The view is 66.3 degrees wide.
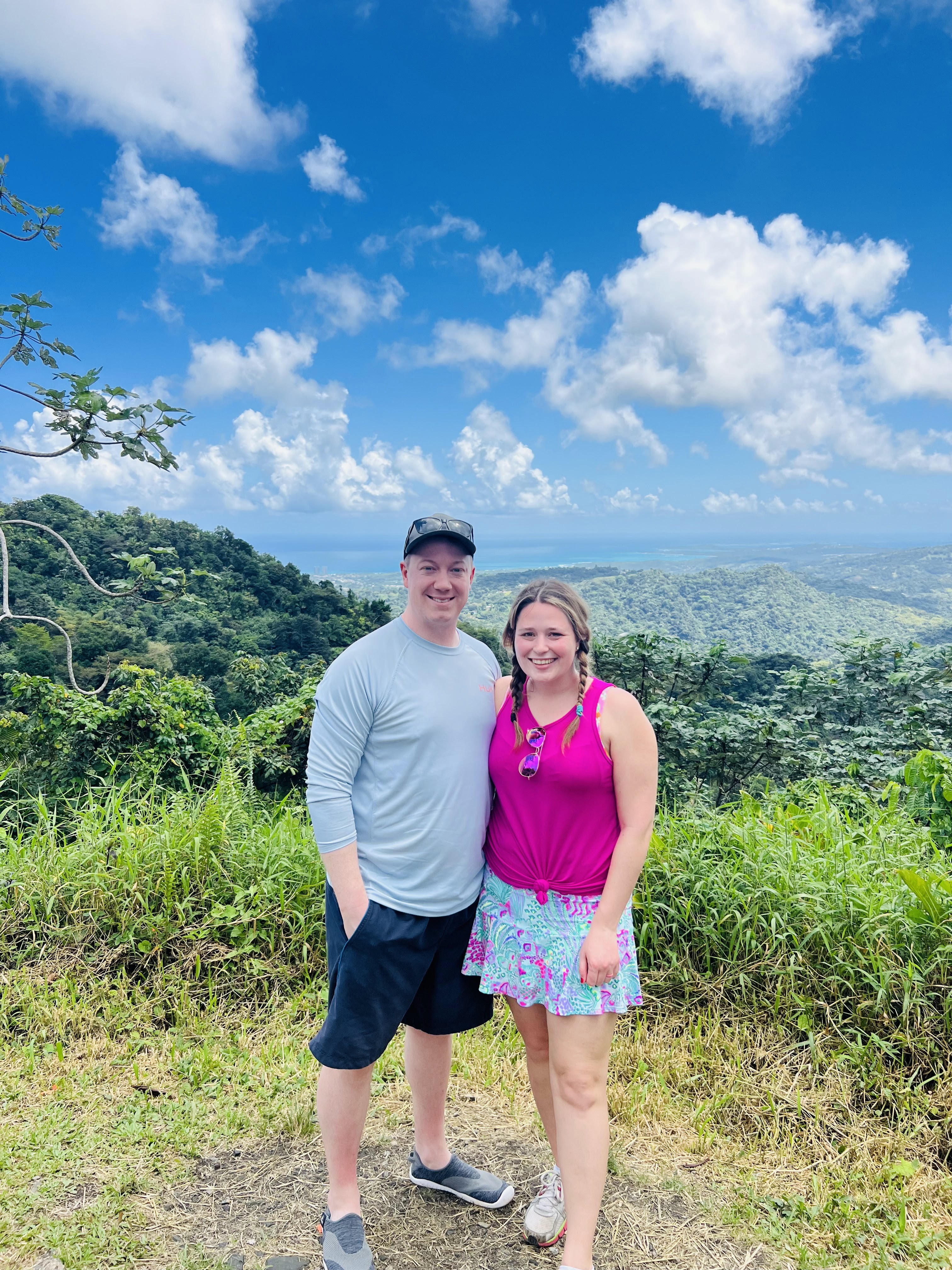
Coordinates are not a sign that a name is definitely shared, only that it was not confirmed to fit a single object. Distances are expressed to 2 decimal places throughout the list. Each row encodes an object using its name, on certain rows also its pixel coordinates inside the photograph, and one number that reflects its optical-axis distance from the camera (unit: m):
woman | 1.71
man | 1.75
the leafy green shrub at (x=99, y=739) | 5.47
